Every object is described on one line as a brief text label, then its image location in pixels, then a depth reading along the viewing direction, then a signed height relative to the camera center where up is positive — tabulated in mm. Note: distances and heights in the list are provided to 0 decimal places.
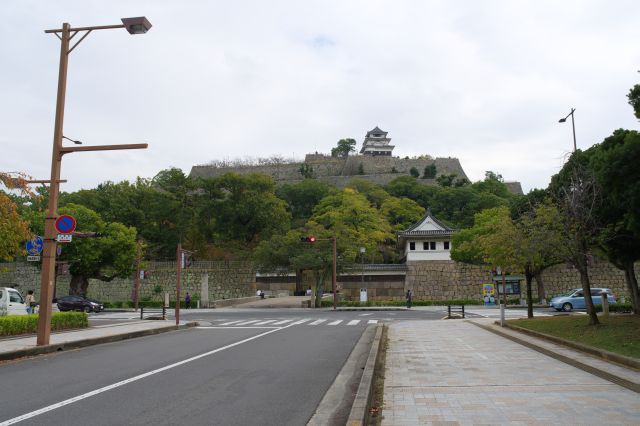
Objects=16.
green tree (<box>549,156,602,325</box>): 14438 +1660
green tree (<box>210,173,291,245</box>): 51906 +6990
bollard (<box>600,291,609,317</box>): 17641 -890
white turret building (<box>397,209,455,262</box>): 49375 +3926
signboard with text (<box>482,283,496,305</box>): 40906 -1138
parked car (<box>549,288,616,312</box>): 29781 -1190
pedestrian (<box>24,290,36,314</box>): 24500 -1119
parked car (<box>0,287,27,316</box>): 20656 -994
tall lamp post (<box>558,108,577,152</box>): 23859 +7486
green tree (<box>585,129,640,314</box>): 11568 +2051
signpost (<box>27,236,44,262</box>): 15991 +993
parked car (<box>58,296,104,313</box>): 35688 -1800
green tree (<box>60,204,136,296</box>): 39281 +2348
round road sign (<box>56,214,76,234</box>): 12859 +1353
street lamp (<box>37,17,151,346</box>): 12211 +3215
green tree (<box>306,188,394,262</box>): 51906 +6819
